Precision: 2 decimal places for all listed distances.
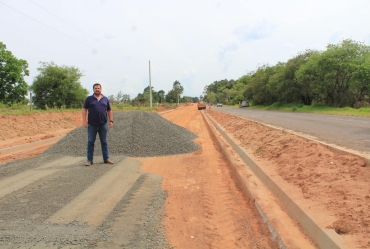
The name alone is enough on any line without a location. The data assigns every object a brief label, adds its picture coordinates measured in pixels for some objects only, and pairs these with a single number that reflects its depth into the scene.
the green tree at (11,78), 33.91
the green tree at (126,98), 50.40
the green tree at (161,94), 90.53
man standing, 6.65
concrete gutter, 2.71
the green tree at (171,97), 101.11
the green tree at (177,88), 97.04
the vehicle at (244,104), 64.00
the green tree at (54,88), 32.53
